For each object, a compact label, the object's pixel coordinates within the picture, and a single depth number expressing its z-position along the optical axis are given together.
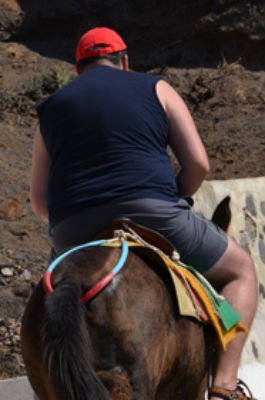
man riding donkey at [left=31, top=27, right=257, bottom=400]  8.74
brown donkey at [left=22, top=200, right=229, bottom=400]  7.22
